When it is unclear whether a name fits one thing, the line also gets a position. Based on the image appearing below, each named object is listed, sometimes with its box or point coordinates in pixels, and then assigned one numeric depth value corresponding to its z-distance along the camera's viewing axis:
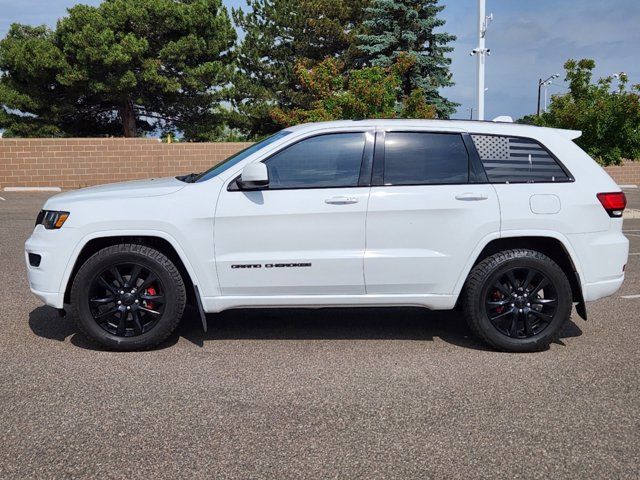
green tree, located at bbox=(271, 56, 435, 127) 18.36
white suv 4.80
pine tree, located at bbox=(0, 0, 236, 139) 26.42
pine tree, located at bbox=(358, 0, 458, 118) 27.91
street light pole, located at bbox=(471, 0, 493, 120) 18.31
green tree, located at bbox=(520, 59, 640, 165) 14.78
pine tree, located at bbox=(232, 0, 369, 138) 30.89
